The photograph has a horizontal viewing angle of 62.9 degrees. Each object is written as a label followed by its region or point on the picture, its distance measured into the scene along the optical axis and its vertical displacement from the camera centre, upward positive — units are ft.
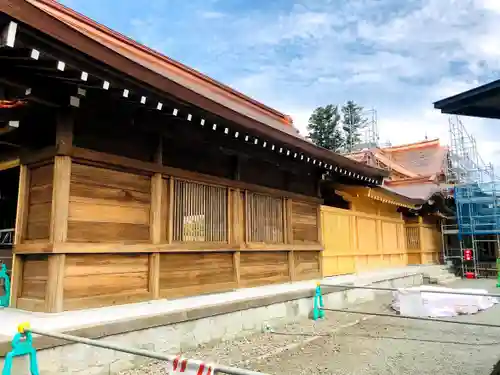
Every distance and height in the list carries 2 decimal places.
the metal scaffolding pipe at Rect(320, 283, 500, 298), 18.51 -1.89
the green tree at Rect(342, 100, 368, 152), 127.29 +42.01
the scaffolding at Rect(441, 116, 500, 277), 57.16 +3.59
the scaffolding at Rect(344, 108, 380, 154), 96.77 +27.08
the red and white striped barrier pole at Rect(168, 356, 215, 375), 6.74 -1.89
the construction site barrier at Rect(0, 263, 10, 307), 18.47 -1.50
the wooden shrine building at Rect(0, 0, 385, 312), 13.92 +3.81
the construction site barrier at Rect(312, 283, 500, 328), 25.35 -3.22
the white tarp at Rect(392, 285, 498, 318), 27.74 -3.63
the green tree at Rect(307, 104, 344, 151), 130.21 +40.34
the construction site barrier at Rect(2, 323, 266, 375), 6.71 -1.90
